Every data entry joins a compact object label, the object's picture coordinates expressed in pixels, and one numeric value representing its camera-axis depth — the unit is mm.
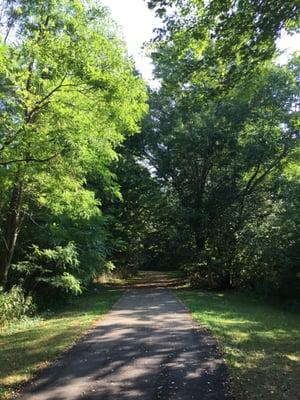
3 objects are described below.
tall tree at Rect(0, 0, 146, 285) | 10477
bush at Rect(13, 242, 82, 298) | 14836
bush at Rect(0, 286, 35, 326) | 13078
